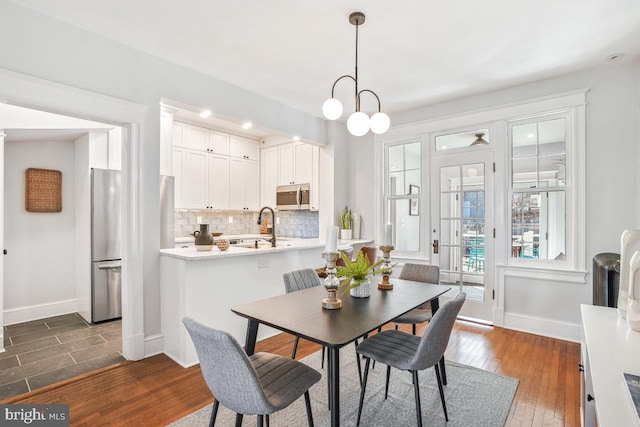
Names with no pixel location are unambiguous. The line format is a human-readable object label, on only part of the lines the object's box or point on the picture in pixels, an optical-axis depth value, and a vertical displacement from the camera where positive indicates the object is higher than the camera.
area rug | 2.01 -1.29
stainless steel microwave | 5.23 +0.25
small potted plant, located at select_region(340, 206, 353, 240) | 4.80 -0.22
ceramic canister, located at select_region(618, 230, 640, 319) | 1.64 -0.23
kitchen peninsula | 2.73 -0.68
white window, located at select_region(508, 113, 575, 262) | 3.42 +0.28
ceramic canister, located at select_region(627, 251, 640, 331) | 1.45 -0.37
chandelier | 2.22 +0.66
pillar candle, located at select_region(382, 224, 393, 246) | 2.52 -0.18
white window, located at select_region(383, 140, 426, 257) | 4.38 +0.25
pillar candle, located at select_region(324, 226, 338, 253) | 1.89 -0.16
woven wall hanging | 3.86 +0.26
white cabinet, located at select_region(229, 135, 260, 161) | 5.57 +1.13
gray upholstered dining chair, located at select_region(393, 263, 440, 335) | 2.60 -0.60
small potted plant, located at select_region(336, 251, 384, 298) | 2.13 -0.41
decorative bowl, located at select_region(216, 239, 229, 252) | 3.09 -0.32
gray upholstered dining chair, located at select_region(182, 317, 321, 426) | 1.25 -0.68
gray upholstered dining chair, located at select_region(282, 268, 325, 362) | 2.52 -0.55
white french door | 3.82 -0.16
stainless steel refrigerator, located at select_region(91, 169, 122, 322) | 3.82 -0.40
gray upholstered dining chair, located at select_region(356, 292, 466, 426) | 1.70 -0.82
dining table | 1.48 -0.57
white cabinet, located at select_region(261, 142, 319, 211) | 5.20 +0.75
